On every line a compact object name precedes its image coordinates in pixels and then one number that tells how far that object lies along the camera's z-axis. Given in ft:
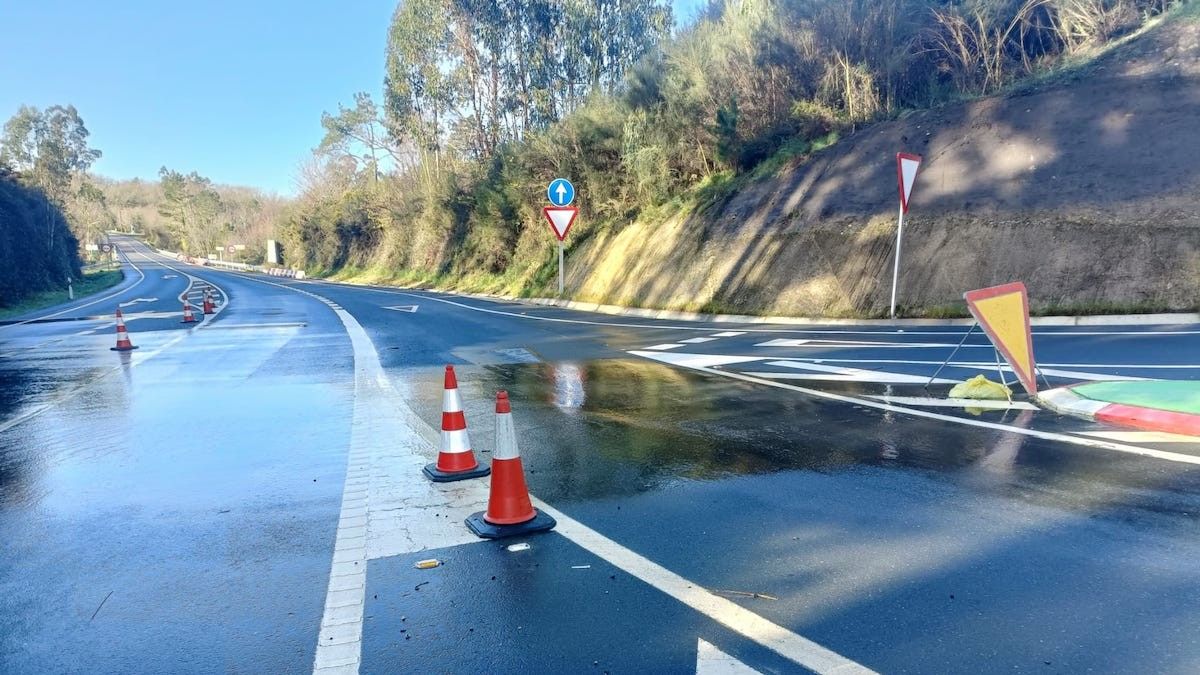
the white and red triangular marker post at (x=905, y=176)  46.89
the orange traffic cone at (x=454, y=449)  18.43
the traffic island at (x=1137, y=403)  20.34
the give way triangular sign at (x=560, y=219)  76.07
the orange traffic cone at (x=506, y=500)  14.60
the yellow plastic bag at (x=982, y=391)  24.77
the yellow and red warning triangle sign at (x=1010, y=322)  24.62
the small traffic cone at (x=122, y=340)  47.16
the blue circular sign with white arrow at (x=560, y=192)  76.74
